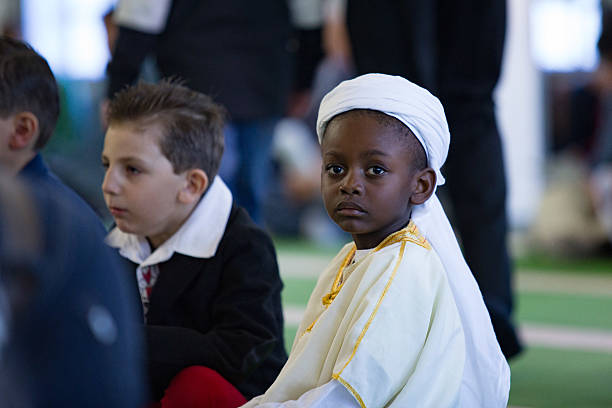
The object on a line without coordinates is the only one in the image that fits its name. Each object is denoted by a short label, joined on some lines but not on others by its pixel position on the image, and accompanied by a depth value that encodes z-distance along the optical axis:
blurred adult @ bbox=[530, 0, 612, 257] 10.96
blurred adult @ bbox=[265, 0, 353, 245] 13.01
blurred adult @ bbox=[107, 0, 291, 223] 5.34
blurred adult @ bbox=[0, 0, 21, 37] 20.13
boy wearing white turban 2.78
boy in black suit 3.41
